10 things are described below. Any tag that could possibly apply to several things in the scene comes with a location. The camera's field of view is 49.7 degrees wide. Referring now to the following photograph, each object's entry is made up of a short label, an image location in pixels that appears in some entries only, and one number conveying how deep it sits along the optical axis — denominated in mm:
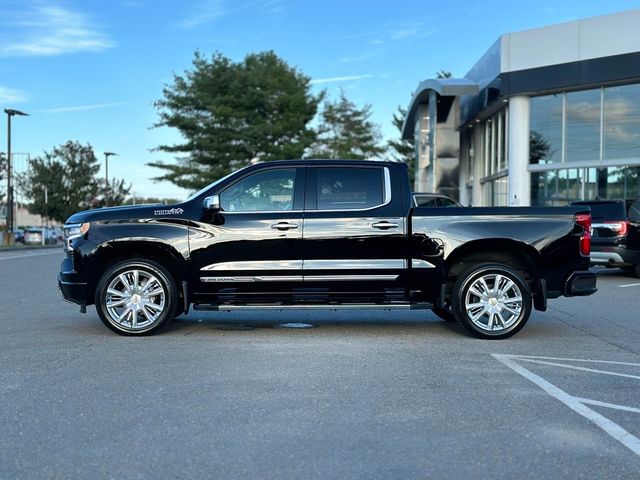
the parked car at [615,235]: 13867
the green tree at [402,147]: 68312
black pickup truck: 7574
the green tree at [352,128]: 69300
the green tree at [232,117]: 46000
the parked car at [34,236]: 51312
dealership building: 23656
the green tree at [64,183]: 66250
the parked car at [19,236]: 54388
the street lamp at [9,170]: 41531
